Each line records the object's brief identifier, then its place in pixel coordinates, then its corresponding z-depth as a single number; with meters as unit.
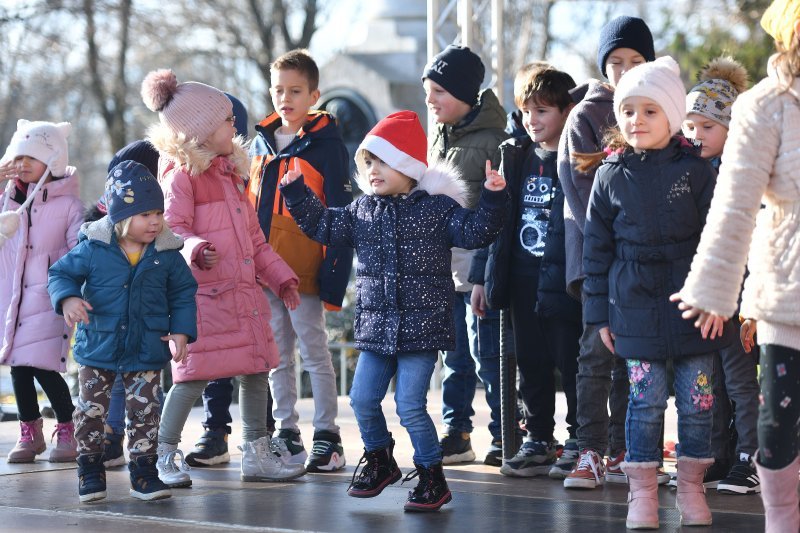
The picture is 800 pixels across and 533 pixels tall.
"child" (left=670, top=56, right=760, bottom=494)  11.26
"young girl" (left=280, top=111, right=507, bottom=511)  10.35
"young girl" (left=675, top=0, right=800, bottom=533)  7.84
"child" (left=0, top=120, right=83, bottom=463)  13.03
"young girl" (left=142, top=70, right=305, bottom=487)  11.45
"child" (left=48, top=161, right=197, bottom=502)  10.56
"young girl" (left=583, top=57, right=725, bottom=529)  9.45
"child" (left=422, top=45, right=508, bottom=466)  12.78
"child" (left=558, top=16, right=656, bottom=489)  11.25
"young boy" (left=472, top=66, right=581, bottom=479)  11.95
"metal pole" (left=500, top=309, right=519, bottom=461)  12.20
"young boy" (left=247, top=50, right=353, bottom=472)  12.77
